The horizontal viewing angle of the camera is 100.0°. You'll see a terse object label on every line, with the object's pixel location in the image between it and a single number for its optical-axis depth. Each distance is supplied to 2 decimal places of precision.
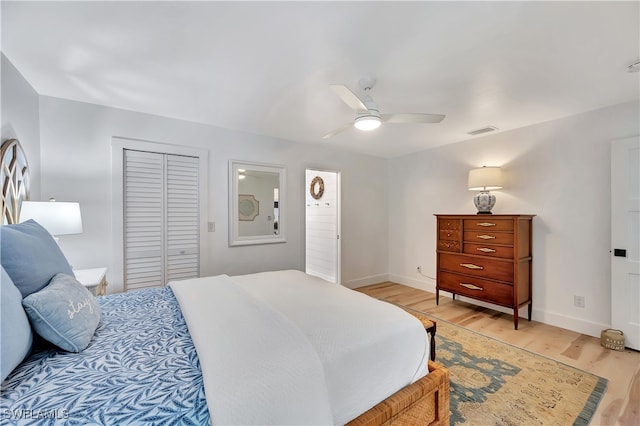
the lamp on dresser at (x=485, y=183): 3.38
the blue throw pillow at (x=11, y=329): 0.86
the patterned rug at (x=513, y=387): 1.71
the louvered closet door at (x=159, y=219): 2.91
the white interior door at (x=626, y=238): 2.52
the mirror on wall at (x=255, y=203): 3.51
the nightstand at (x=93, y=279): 2.05
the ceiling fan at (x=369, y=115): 1.97
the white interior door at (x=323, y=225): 4.57
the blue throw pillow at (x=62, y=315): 1.05
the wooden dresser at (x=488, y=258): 3.04
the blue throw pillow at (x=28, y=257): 1.12
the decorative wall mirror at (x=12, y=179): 1.81
